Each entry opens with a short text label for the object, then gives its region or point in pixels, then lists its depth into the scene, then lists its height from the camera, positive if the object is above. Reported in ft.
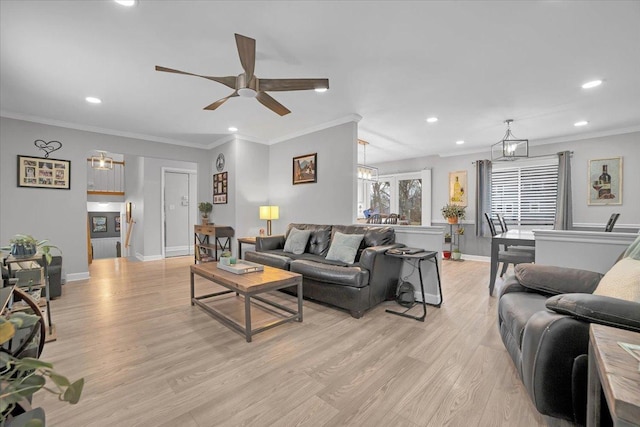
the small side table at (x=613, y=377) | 2.40 -1.56
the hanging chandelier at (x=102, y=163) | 20.17 +3.26
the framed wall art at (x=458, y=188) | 21.57 +1.70
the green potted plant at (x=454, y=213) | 20.92 -0.20
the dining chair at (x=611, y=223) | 12.35 -0.49
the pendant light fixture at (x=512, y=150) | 13.65 +2.95
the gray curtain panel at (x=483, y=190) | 20.25 +1.46
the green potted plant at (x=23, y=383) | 1.48 -1.01
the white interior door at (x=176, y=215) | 22.97 -0.58
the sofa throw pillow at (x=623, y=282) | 4.97 -1.31
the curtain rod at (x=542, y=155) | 17.92 +3.53
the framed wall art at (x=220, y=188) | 18.45 +1.37
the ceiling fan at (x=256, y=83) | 7.76 +3.55
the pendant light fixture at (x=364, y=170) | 19.78 +2.81
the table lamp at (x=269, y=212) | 17.52 -0.21
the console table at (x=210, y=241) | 17.60 -2.22
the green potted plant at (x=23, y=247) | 8.29 -1.18
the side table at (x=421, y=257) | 9.74 -1.72
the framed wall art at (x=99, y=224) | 30.37 -1.80
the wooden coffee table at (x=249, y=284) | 8.08 -2.29
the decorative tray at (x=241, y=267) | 9.51 -2.04
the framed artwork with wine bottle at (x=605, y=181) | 15.93 +1.72
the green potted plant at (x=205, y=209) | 19.84 -0.06
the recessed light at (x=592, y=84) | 10.16 +4.63
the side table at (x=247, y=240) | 15.61 -1.77
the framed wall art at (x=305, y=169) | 15.71 +2.29
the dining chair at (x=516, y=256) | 12.28 -1.99
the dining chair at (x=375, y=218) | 22.65 -0.68
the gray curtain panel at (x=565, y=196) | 17.06 +0.91
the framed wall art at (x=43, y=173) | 13.94 +1.73
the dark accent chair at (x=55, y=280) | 11.88 -3.07
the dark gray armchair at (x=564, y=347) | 4.16 -2.22
